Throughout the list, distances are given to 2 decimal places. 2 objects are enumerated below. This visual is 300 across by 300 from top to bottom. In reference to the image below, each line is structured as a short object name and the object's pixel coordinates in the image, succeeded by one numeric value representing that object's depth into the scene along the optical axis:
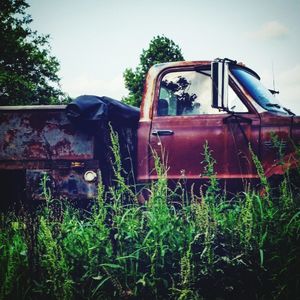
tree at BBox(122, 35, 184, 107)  29.52
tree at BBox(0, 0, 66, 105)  22.17
